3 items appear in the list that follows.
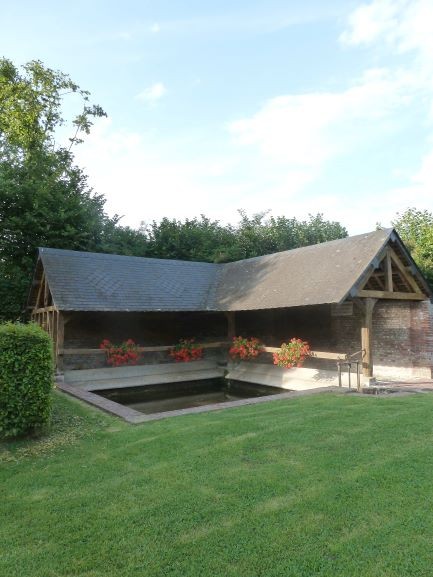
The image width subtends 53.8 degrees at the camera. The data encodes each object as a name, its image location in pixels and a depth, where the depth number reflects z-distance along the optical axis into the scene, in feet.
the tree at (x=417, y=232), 62.39
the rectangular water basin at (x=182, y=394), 36.55
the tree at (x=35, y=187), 45.34
